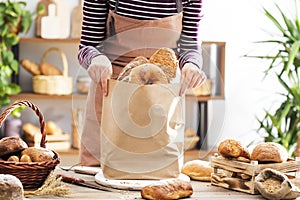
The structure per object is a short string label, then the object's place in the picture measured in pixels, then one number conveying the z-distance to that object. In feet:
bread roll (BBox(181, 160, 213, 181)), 9.28
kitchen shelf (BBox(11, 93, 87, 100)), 19.17
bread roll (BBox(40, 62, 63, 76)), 19.22
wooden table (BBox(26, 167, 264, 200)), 8.08
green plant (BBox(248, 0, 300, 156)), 16.95
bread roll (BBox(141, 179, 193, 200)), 7.96
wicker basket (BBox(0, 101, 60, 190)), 7.96
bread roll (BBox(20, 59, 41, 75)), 19.33
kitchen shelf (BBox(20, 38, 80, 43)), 19.27
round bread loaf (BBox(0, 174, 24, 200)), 7.29
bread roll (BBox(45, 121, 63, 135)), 19.36
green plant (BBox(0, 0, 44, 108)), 18.69
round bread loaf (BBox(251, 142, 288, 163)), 8.47
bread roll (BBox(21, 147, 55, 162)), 8.17
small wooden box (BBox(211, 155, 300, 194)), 8.39
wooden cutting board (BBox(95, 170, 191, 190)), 8.45
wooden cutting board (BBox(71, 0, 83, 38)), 19.72
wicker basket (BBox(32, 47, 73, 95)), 19.15
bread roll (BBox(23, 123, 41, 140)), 19.22
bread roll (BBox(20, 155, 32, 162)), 8.11
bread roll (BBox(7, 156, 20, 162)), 8.09
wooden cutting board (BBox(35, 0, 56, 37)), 19.66
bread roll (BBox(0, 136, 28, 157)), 8.21
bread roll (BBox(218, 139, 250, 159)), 8.59
